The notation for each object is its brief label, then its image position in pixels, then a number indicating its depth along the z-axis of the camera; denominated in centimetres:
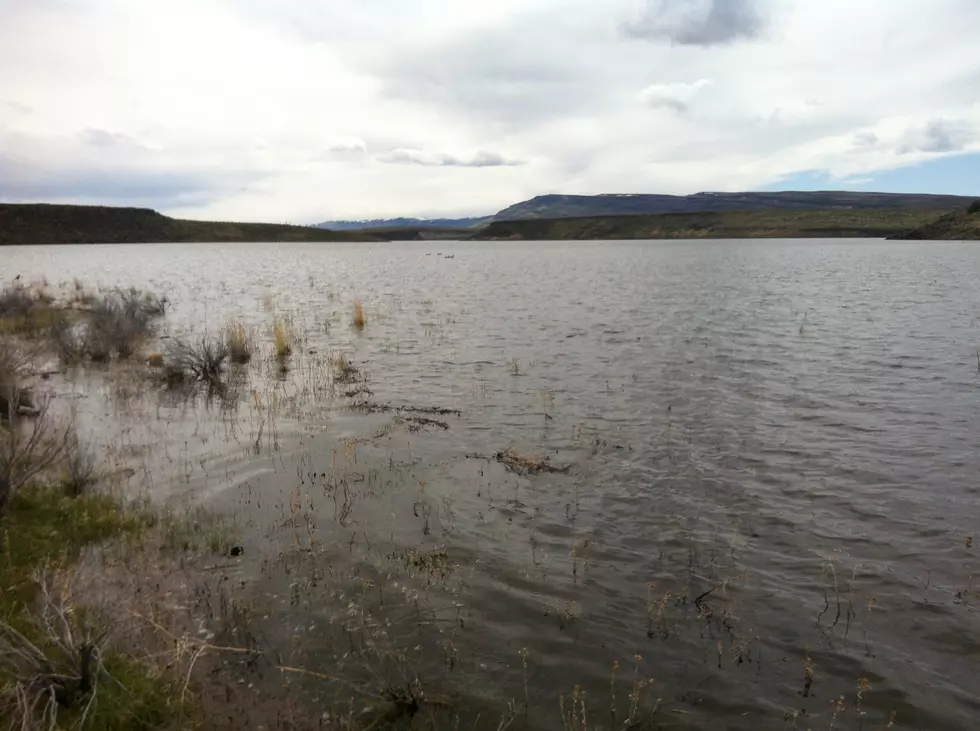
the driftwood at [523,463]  1035
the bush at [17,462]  734
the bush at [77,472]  870
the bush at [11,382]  1144
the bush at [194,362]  1658
